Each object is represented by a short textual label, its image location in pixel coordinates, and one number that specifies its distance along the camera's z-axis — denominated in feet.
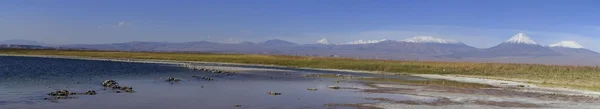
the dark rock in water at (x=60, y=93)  98.68
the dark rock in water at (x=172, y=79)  153.38
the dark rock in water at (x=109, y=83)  123.54
